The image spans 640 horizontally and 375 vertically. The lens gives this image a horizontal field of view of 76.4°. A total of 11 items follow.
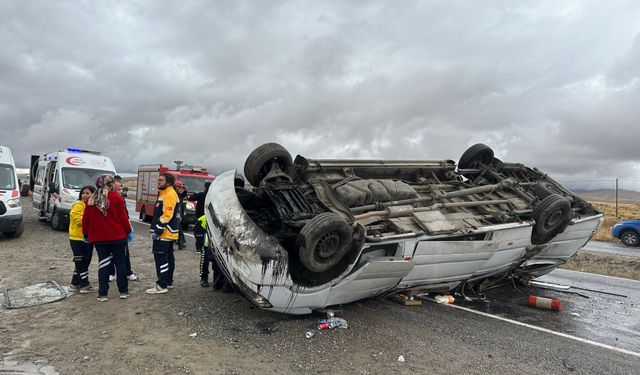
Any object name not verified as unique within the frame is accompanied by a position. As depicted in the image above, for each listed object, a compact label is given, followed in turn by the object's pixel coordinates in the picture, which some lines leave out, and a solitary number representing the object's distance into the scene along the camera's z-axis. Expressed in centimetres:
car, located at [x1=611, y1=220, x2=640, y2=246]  1485
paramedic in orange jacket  516
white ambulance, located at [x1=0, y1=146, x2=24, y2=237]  850
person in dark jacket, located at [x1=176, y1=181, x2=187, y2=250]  888
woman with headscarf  484
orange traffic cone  554
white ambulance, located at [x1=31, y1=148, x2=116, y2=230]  1035
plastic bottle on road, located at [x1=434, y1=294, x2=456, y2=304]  552
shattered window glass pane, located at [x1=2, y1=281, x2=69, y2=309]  465
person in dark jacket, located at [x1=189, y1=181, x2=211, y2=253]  694
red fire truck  1290
